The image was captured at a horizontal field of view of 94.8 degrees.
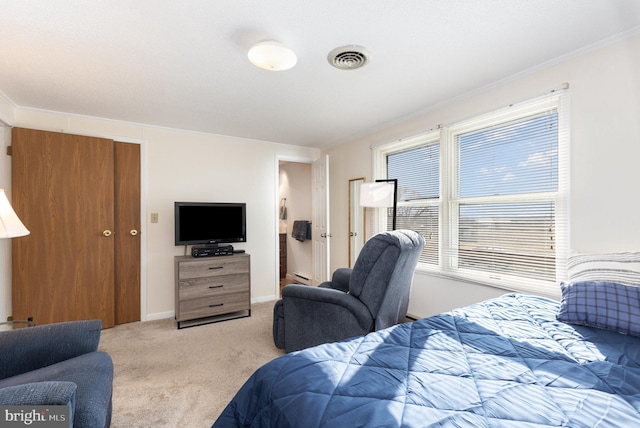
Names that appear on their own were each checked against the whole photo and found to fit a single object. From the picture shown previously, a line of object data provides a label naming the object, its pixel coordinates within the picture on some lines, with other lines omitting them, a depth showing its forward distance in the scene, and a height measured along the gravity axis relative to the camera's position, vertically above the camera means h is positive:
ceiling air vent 1.96 +1.11
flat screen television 3.55 -0.08
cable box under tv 3.49 -0.43
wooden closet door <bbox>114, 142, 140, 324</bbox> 3.39 -0.19
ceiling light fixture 1.83 +1.03
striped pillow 1.61 -0.31
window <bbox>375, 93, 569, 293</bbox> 2.24 +0.18
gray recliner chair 2.00 -0.61
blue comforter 0.81 -0.55
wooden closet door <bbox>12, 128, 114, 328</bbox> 2.85 -0.11
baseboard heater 5.30 -1.16
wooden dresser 3.30 -0.85
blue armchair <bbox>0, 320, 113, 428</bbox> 1.17 -0.71
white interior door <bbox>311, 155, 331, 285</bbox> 3.99 -0.06
